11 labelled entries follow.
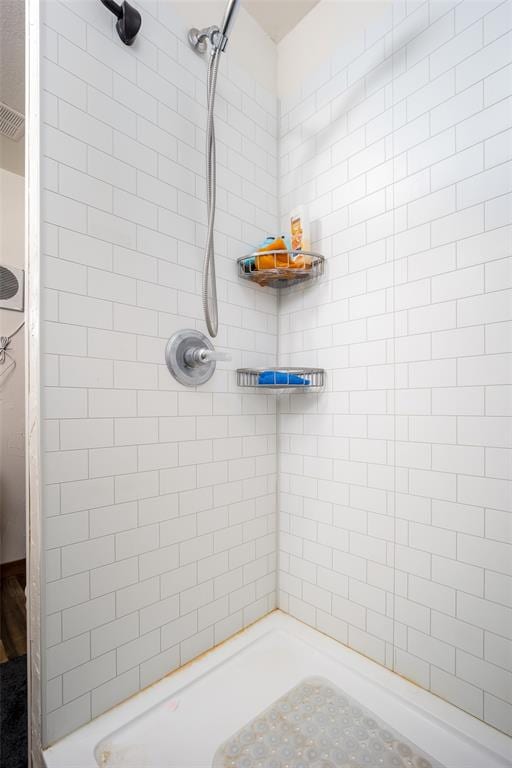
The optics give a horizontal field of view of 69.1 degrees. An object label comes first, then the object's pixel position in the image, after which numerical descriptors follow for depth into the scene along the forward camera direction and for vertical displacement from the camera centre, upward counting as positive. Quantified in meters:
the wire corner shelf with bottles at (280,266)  1.28 +0.41
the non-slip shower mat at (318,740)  0.90 -0.92
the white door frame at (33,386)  0.90 -0.02
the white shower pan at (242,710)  0.91 -0.92
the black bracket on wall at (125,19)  1.00 +1.00
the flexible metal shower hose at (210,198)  1.12 +0.57
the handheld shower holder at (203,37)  1.16 +1.12
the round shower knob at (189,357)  1.16 +0.07
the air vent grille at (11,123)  1.60 +1.15
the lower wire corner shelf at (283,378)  1.28 +0.01
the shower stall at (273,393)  0.94 -0.04
